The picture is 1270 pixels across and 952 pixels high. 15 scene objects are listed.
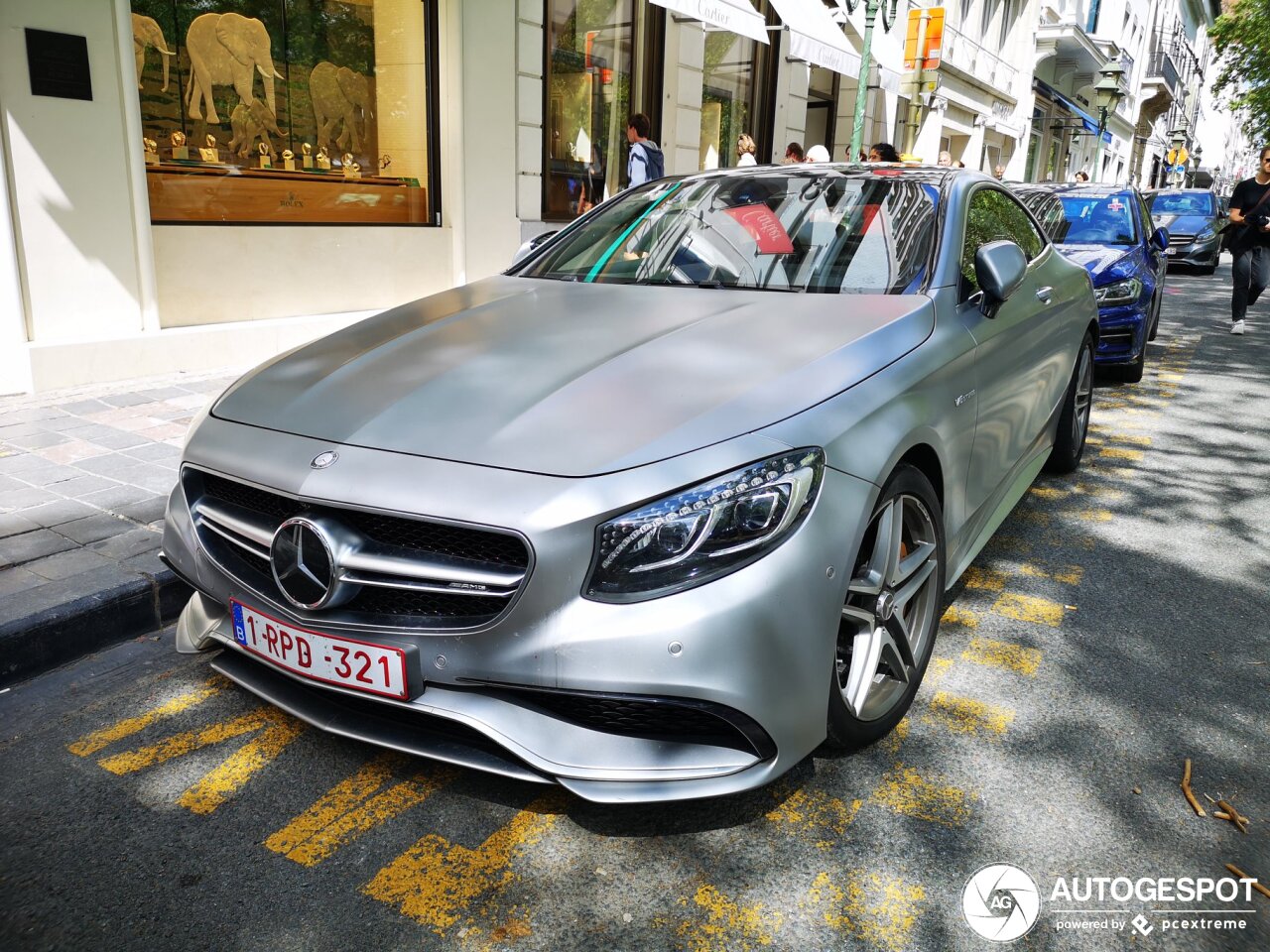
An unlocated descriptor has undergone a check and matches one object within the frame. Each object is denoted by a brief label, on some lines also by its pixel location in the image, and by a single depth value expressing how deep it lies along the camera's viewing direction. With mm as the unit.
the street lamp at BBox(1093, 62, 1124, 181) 18812
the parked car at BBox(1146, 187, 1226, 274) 18938
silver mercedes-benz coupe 1876
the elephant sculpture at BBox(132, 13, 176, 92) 6570
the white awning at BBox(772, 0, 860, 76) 11750
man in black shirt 9531
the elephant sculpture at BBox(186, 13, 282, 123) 7141
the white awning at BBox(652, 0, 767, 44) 9367
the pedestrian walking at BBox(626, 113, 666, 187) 9242
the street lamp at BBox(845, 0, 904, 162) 9798
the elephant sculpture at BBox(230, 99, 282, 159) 7570
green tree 31422
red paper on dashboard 3203
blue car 7156
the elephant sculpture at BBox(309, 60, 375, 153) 8203
